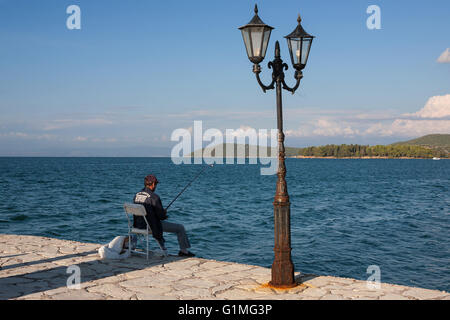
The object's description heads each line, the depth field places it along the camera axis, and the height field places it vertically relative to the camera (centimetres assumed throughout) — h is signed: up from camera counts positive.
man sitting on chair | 800 -114
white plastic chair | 773 -101
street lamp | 620 +94
